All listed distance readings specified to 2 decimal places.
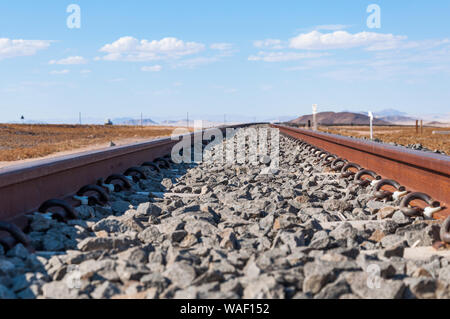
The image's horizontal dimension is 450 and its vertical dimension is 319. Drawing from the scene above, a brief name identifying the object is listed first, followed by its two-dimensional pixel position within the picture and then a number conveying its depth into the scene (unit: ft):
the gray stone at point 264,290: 8.03
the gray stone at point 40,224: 12.73
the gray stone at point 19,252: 10.39
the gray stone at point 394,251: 10.39
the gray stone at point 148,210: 14.48
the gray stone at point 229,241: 11.25
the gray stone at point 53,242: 11.43
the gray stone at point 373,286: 8.10
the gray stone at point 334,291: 8.09
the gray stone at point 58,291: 8.39
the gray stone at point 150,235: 11.85
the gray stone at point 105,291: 8.43
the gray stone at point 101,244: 10.93
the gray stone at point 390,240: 11.46
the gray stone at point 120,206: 16.08
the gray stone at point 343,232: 11.74
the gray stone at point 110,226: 12.80
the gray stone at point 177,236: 11.84
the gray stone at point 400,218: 13.14
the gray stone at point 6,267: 9.34
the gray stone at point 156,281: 8.61
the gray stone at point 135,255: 9.93
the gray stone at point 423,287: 8.30
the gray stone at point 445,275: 8.93
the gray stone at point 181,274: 8.73
